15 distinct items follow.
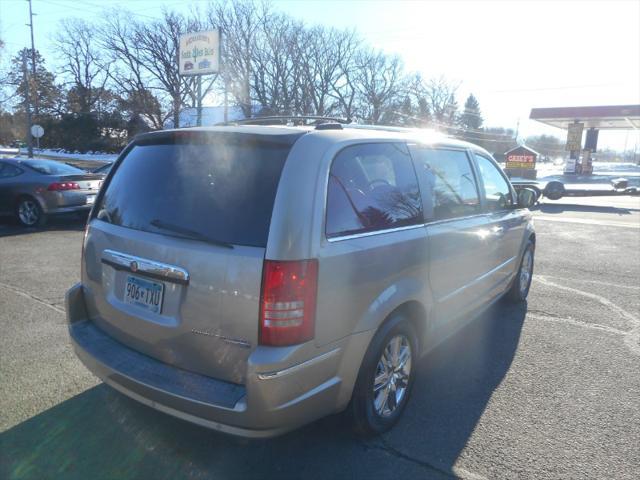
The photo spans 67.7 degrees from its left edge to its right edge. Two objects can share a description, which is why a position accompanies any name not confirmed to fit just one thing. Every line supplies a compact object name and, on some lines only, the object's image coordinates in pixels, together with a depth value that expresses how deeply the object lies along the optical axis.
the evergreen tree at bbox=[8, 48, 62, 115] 51.70
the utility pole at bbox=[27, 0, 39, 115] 34.41
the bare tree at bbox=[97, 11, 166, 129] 48.28
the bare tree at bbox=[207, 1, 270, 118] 43.81
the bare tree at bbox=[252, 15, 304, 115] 46.91
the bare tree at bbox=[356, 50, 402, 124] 60.91
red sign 25.88
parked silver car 9.56
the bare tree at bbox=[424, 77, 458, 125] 76.12
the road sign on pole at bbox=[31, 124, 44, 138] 29.38
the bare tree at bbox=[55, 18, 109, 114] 55.83
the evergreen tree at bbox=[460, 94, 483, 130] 91.32
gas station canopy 35.53
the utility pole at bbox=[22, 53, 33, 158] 29.41
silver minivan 2.24
